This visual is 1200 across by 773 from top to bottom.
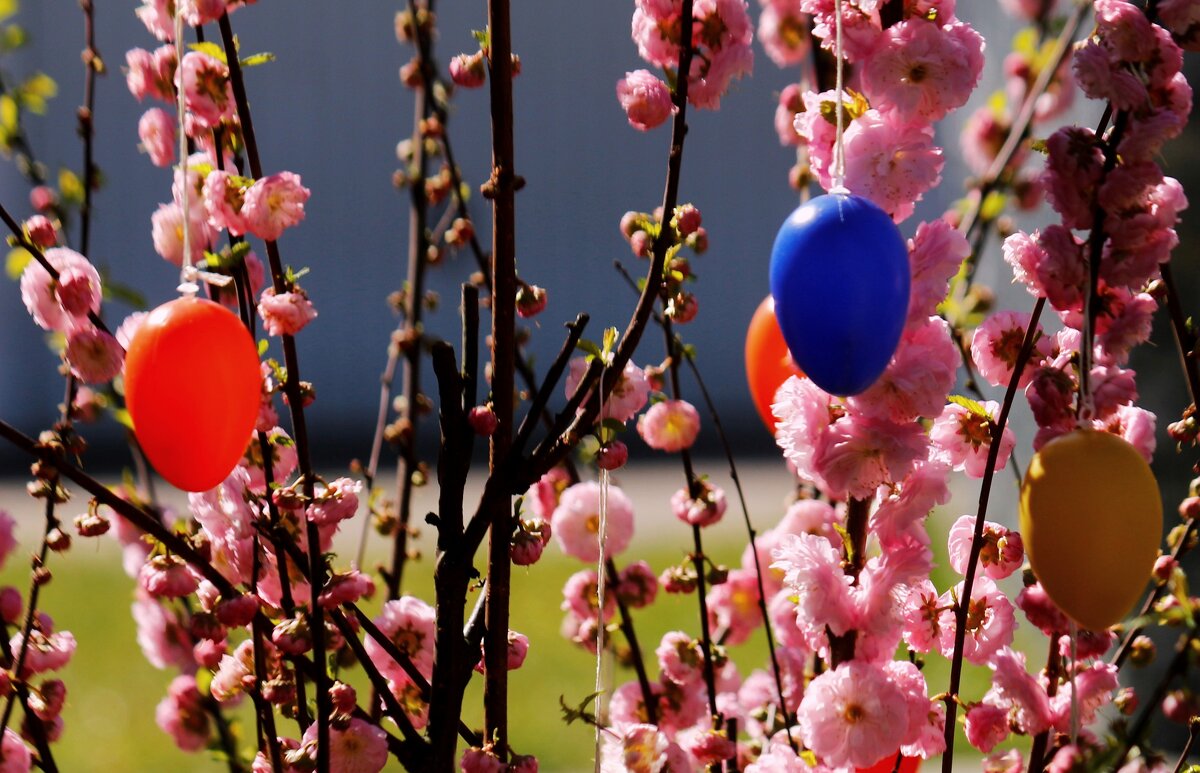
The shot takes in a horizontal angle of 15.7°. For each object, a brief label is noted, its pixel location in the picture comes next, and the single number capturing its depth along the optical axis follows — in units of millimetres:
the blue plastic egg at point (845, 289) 1258
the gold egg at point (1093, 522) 1255
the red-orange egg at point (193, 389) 1291
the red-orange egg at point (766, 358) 1506
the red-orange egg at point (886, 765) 1347
